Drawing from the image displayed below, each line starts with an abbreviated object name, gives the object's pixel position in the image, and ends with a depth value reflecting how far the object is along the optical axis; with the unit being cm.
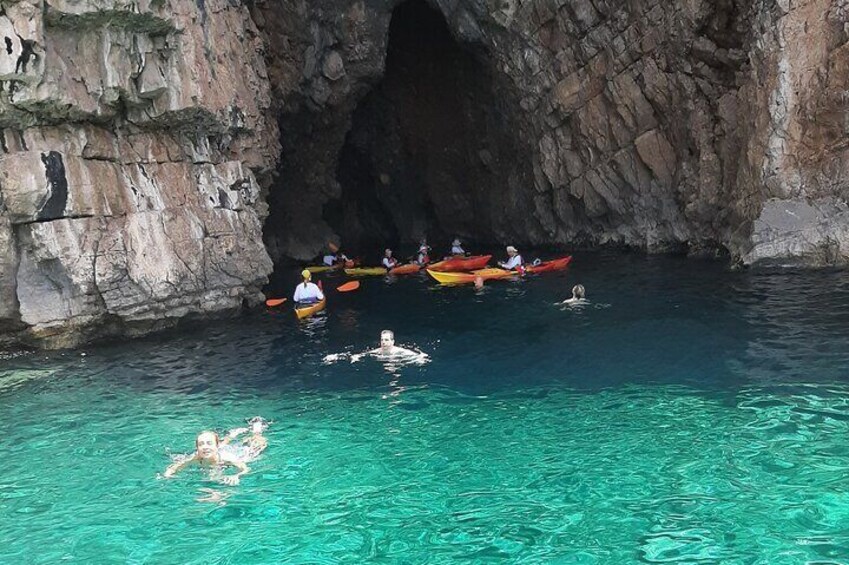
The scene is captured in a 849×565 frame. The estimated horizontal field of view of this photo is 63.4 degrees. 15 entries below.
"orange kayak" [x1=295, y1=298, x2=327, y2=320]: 2175
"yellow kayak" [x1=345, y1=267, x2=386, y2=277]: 3067
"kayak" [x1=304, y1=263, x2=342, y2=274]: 3375
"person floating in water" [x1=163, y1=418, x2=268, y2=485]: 970
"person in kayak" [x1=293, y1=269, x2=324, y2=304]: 2253
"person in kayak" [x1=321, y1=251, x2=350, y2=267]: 3445
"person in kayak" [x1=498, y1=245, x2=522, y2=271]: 2539
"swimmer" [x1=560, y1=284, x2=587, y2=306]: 1945
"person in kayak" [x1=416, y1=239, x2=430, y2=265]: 3072
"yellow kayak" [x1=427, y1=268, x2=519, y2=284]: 2517
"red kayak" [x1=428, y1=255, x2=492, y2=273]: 2788
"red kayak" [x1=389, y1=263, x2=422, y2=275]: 2989
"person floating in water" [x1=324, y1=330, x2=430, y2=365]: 1516
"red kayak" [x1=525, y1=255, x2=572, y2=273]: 2586
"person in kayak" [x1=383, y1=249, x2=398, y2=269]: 3031
